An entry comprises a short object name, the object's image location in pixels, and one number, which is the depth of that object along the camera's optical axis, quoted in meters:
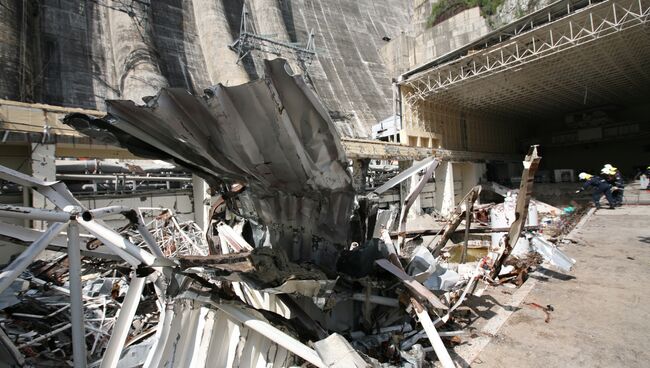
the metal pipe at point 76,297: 2.09
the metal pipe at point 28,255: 1.81
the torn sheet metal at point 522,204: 3.40
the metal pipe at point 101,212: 2.14
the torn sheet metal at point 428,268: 3.24
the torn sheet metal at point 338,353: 2.03
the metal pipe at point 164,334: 2.50
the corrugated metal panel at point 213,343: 2.48
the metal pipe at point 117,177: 10.38
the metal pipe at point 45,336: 3.33
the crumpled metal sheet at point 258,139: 1.82
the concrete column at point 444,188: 18.09
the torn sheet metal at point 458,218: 4.09
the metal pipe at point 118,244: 2.10
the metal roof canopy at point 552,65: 11.12
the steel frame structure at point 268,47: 21.86
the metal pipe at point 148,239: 2.75
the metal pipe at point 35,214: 1.96
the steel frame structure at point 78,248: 2.02
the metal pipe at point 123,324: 2.08
